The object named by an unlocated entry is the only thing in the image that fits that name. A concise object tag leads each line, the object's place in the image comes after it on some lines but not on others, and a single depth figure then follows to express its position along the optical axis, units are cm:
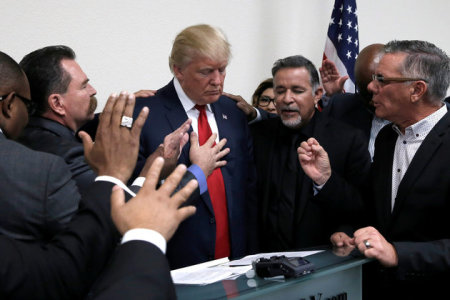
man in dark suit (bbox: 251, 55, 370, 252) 237
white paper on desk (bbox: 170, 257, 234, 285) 145
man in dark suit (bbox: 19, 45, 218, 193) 190
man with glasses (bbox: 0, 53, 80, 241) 132
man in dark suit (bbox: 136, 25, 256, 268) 231
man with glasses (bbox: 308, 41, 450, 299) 178
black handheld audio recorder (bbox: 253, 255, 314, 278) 142
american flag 440
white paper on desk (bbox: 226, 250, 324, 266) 164
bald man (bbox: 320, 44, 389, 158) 310
